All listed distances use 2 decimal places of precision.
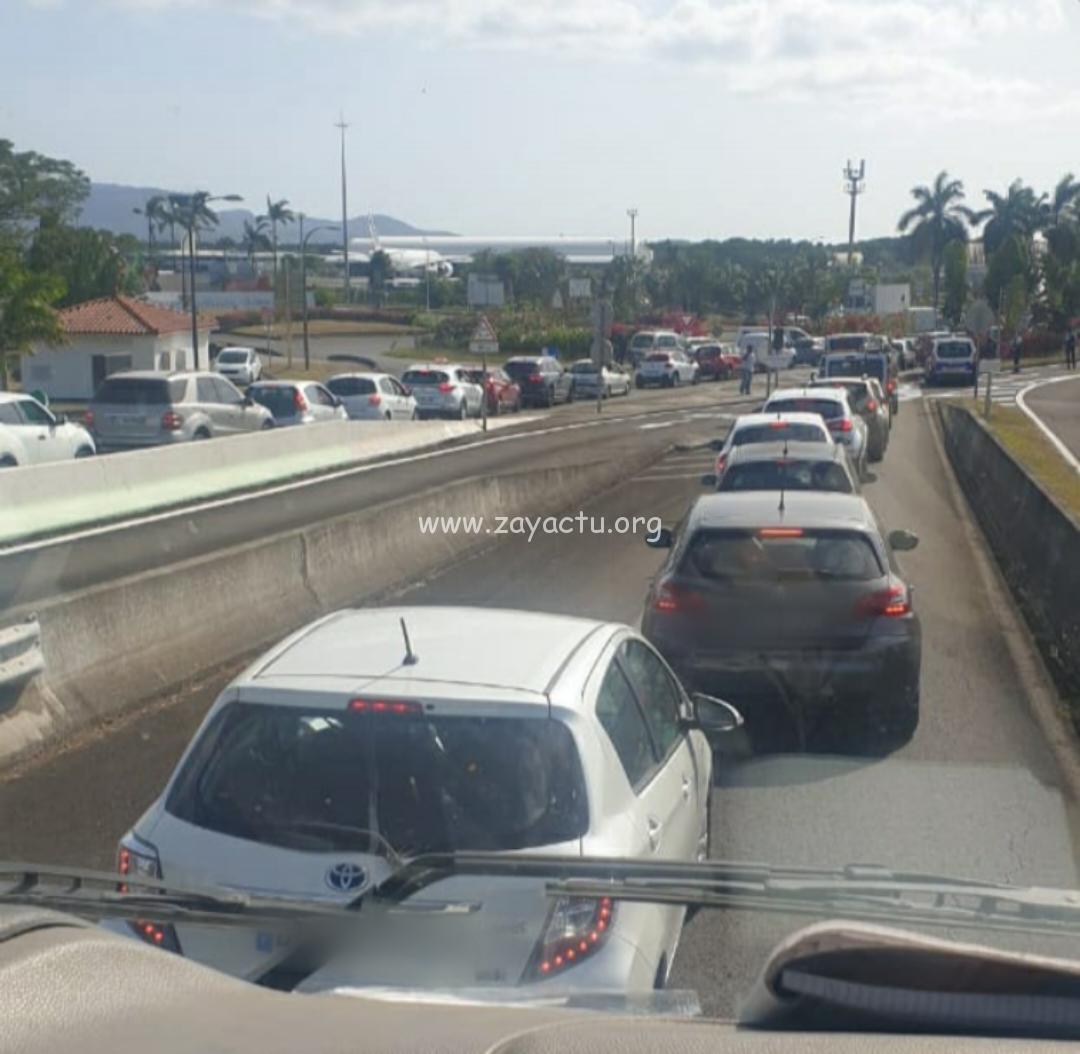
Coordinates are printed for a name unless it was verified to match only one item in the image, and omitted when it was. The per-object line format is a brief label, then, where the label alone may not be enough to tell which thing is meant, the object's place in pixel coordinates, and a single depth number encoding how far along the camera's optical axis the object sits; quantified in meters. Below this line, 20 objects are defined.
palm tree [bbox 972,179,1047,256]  106.00
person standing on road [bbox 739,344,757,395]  57.92
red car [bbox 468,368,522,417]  51.84
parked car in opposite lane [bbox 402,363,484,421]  49.19
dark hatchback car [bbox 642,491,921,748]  10.65
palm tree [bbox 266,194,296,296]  132.25
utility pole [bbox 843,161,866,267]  80.69
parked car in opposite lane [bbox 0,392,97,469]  25.44
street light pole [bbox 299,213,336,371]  70.25
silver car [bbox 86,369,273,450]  31.09
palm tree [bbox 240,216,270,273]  141.50
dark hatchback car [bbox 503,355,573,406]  56.22
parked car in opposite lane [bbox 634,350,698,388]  68.25
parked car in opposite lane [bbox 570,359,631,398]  59.97
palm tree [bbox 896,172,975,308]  109.62
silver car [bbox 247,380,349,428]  36.19
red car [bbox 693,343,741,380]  73.69
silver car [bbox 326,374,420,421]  42.66
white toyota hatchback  4.67
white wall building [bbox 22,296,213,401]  55.84
